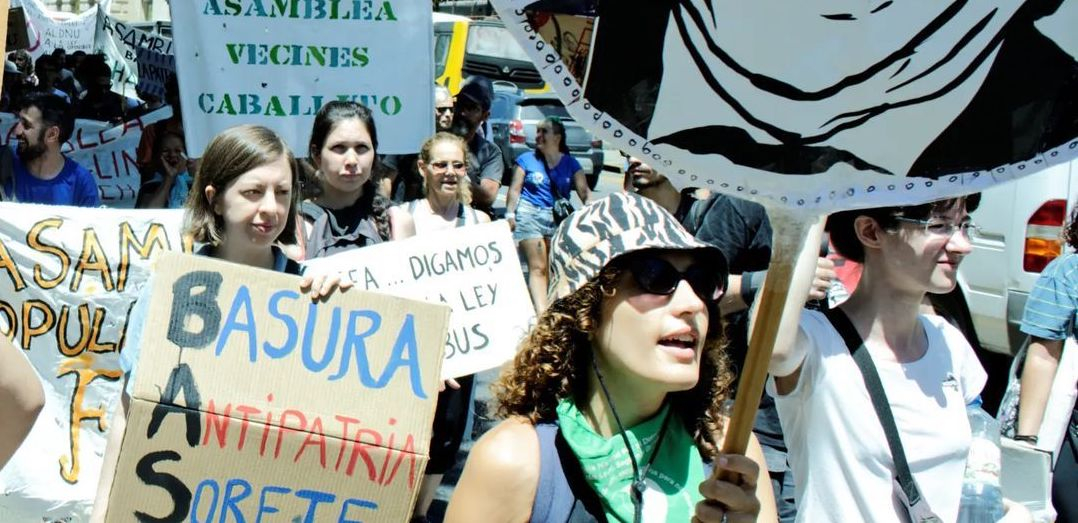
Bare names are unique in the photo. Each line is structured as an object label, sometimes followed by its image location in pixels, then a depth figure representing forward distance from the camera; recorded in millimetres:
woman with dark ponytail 4816
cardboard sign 2775
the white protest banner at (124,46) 11281
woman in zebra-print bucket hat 2430
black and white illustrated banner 1979
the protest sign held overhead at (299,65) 5910
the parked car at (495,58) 26906
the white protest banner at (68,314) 4820
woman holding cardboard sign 3547
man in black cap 9828
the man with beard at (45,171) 7078
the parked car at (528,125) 20594
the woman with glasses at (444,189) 6168
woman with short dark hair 2979
